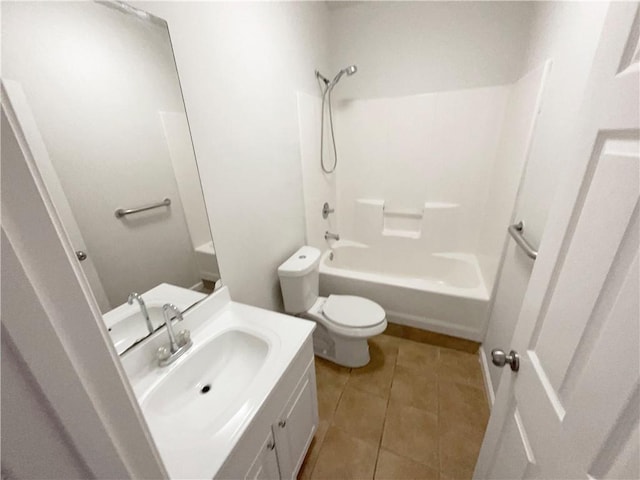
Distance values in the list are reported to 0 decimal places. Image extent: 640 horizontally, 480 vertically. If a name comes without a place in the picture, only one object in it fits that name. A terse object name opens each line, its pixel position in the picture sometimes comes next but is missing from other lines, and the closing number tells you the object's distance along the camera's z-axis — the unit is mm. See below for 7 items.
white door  380
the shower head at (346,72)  1896
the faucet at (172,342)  894
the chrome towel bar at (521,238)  1123
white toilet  1577
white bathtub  1842
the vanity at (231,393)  667
